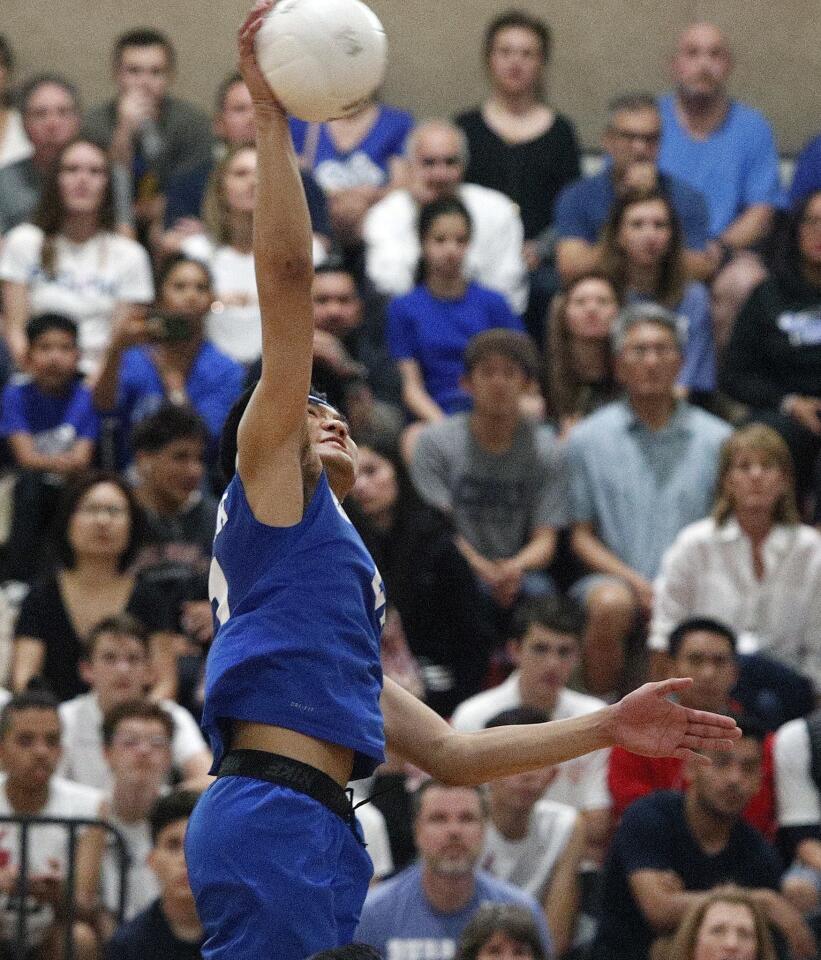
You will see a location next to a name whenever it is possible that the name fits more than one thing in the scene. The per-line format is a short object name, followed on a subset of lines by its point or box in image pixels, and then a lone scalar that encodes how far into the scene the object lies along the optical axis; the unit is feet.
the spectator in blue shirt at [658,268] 61.42
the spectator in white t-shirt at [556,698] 48.00
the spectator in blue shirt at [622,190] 65.76
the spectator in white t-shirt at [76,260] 61.83
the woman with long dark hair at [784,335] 61.47
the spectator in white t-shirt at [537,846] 45.71
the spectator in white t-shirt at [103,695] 47.60
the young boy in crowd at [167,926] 40.94
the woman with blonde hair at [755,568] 52.85
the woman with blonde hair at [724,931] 40.30
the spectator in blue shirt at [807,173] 69.07
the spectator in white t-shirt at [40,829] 43.06
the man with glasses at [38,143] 66.83
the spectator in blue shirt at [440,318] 61.57
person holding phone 57.19
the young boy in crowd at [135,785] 44.76
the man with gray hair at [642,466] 56.42
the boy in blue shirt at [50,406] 56.68
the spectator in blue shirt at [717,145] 69.07
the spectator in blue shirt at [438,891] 42.62
